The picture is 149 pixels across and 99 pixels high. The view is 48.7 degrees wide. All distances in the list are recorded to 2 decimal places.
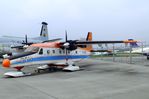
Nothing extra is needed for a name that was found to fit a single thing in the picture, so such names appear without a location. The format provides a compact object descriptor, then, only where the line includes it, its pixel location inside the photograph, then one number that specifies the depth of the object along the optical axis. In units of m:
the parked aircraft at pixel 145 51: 23.07
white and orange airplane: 10.57
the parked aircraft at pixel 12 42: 18.23
